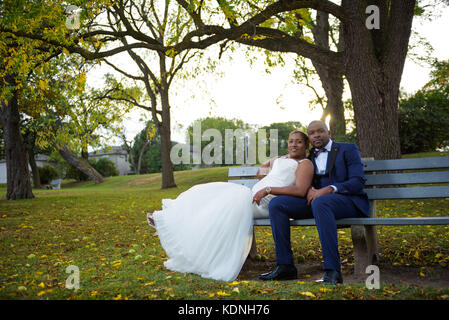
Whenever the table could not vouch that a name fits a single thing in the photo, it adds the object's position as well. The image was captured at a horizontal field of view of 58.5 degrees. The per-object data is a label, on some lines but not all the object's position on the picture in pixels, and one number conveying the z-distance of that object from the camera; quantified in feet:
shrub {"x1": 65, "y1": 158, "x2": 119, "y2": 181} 177.37
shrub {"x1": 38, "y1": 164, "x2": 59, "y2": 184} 157.12
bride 15.06
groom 13.51
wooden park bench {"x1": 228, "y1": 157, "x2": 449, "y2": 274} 14.32
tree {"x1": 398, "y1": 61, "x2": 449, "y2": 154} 75.77
